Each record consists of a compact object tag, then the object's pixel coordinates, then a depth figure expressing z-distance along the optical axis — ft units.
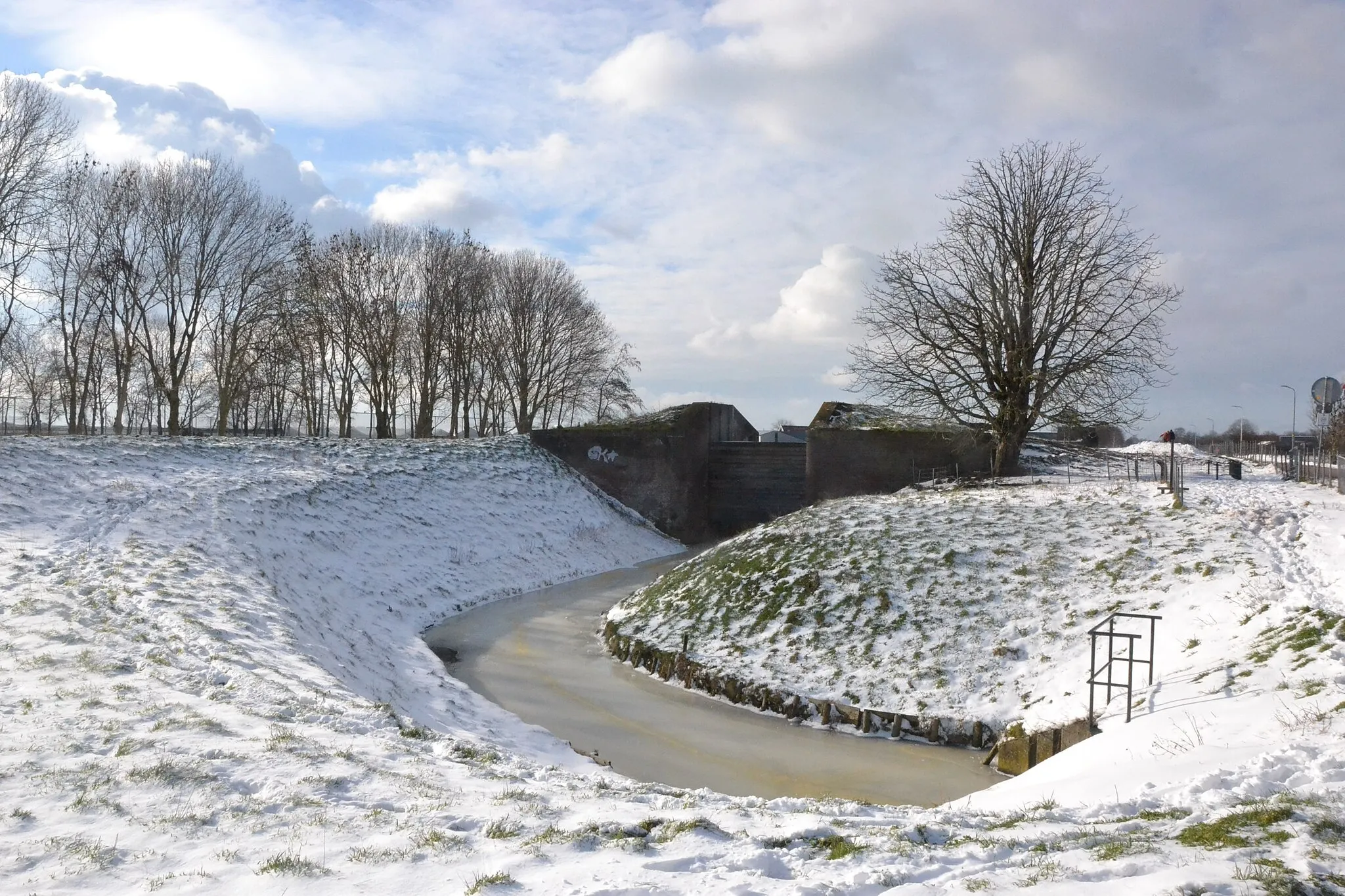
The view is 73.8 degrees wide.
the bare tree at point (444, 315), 143.43
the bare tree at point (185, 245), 115.44
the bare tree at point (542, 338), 166.09
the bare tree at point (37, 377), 154.51
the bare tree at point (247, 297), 121.39
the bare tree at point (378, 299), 136.56
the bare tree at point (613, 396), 189.49
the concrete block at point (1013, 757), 36.78
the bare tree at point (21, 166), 86.74
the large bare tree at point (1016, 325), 83.66
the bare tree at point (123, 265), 114.11
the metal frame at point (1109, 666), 33.76
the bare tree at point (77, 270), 105.91
